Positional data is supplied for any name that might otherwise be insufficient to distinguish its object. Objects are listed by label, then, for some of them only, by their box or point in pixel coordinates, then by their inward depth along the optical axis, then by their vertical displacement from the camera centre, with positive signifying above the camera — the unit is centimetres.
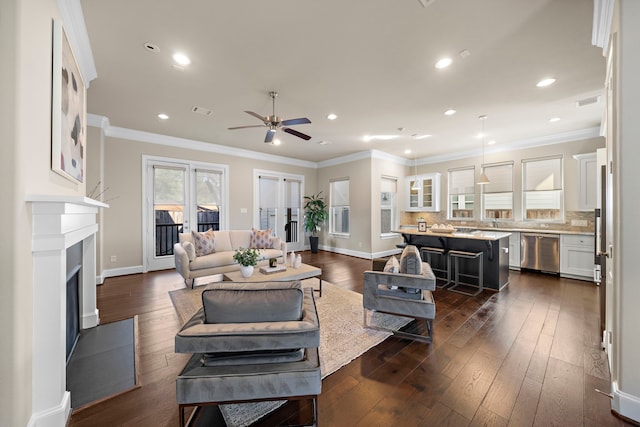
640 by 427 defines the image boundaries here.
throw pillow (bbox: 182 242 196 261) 414 -61
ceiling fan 323 +125
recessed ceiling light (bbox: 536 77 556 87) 300 +166
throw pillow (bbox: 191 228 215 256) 452 -54
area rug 162 -128
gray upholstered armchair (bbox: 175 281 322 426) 127 -71
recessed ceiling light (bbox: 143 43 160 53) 240 +167
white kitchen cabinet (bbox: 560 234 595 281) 446 -79
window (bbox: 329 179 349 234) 739 +22
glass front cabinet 698 +65
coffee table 334 -87
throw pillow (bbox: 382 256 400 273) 276 -61
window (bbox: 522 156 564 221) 523 +55
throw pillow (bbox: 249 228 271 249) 521 -55
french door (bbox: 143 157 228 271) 520 +27
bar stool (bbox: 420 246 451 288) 437 -90
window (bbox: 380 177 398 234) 709 +30
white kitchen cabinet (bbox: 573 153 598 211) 455 +63
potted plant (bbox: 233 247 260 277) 338 -65
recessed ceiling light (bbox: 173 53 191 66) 256 +167
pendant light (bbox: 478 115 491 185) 497 +70
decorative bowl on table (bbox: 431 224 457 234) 465 -29
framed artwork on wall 167 +83
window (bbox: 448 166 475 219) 654 +59
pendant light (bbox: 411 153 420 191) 716 +123
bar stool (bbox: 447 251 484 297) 398 -98
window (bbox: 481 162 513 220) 590 +54
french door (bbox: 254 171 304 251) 698 +27
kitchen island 403 -59
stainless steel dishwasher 482 -77
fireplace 134 -54
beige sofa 404 -76
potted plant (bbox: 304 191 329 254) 746 -6
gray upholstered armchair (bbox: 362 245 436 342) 246 -84
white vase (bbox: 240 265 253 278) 338 -78
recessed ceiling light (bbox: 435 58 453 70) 261 +165
